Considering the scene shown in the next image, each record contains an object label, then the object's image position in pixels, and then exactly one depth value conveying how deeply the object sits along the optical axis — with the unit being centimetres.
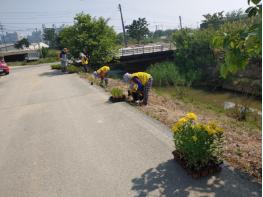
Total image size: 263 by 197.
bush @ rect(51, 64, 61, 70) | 2635
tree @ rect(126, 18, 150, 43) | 6525
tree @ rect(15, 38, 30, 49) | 7356
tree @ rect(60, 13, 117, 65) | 2258
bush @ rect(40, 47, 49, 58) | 4788
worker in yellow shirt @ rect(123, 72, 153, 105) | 977
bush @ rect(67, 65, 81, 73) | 2191
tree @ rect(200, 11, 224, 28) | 5809
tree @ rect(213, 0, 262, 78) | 261
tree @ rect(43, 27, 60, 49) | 9169
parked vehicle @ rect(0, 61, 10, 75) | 2494
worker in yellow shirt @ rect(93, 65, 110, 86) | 1383
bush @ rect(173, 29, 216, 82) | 2497
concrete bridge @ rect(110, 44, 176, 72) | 3183
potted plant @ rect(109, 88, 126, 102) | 1119
